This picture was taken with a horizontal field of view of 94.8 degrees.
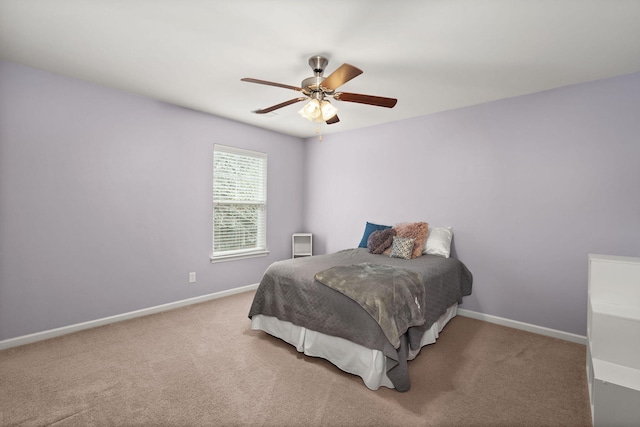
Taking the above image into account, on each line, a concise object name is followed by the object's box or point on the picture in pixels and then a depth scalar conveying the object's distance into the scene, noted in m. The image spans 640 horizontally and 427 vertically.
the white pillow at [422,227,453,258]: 3.43
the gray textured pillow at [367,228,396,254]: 3.59
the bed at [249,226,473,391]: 2.04
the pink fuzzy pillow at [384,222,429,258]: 3.42
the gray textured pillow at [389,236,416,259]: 3.33
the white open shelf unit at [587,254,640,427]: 1.58
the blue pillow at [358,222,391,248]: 3.99
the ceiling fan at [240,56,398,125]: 2.29
